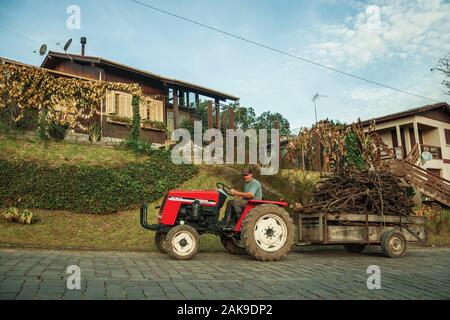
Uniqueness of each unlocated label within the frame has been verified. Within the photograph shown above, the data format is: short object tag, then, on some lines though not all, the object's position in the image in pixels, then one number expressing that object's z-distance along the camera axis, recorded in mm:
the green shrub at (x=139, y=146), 15297
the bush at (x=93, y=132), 16473
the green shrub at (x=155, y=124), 20291
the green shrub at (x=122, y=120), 19156
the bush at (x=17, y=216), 9758
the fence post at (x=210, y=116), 18844
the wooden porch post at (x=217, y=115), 22234
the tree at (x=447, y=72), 23378
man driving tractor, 7408
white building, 26656
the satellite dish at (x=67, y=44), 20719
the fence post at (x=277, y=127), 16952
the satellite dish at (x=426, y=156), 21891
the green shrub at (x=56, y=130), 15031
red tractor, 6836
